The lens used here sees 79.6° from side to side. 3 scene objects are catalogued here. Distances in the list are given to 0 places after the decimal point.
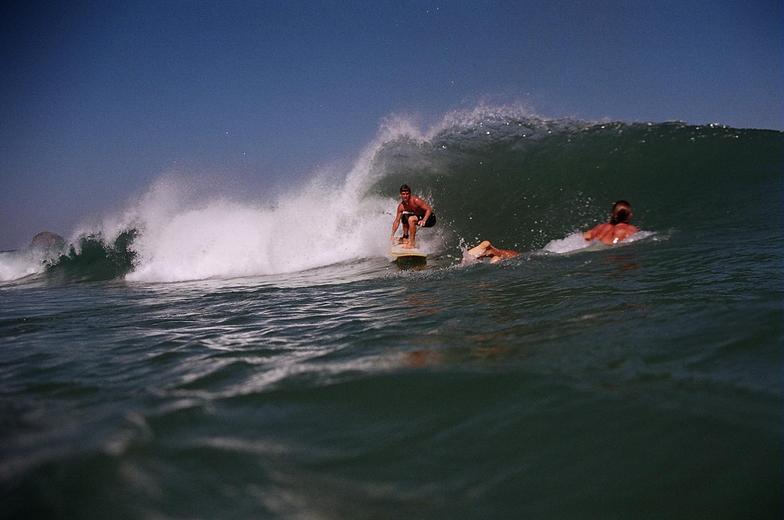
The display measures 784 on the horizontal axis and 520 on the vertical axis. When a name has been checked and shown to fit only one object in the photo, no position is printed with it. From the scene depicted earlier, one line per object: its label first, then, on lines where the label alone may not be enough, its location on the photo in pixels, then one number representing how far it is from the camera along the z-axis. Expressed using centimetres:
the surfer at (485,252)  741
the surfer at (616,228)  759
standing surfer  1034
